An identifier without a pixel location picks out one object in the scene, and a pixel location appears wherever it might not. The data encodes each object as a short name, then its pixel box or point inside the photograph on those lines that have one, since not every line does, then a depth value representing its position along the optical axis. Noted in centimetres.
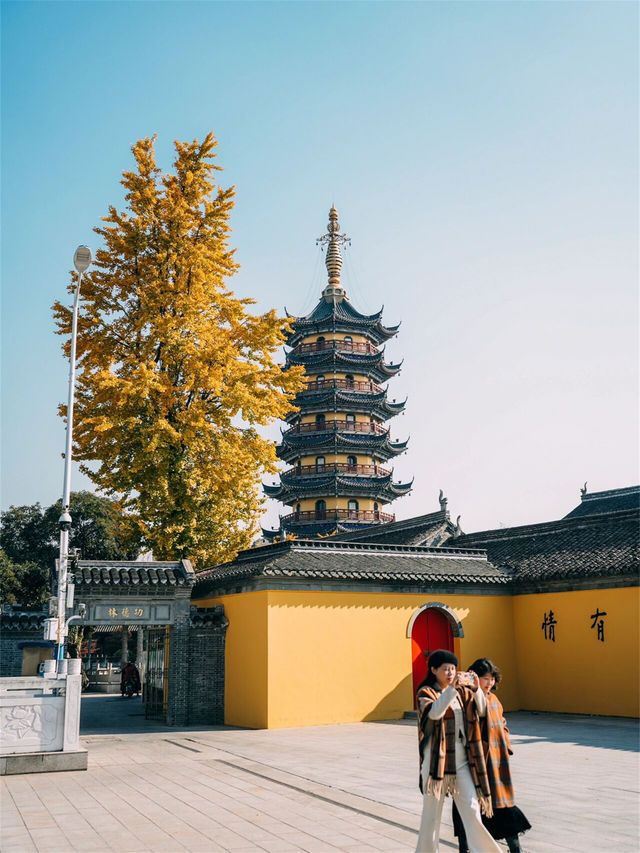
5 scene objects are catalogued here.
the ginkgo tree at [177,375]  1822
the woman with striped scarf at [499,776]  534
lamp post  1258
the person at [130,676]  2752
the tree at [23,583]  3744
